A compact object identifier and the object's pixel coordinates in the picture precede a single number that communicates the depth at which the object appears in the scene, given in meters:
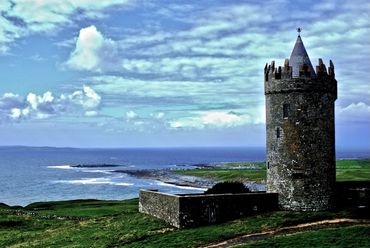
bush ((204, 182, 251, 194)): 43.25
